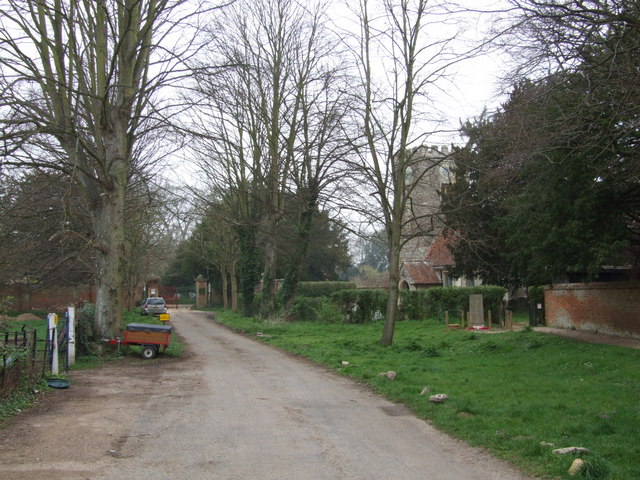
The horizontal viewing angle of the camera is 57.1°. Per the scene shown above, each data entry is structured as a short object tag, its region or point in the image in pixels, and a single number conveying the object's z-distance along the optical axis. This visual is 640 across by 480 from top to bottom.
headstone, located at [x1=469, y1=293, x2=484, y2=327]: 27.02
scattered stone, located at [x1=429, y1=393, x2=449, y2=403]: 10.47
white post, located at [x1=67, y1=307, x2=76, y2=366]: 15.41
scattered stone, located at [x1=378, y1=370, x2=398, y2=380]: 13.41
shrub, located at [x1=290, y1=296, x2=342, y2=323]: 33.91
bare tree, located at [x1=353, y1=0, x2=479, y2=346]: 19.67
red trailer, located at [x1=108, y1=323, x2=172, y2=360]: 17.77
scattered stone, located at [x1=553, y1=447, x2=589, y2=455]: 6.86
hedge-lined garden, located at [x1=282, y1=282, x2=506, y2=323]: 31.58
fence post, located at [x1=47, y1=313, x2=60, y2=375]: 13.09
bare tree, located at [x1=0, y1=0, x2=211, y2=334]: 17.19
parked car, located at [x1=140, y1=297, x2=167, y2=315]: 44.38
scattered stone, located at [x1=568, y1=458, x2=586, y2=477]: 6.19
